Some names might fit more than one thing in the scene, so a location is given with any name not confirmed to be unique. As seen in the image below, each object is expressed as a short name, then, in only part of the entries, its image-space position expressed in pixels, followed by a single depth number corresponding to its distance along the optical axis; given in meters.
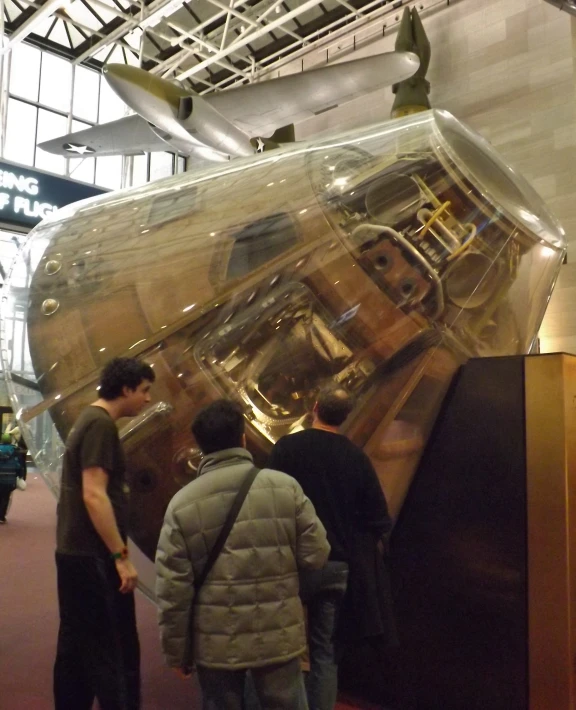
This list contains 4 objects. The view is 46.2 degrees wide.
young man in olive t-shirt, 1.63
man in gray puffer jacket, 1.34
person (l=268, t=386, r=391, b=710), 1.71
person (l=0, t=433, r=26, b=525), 6.43
